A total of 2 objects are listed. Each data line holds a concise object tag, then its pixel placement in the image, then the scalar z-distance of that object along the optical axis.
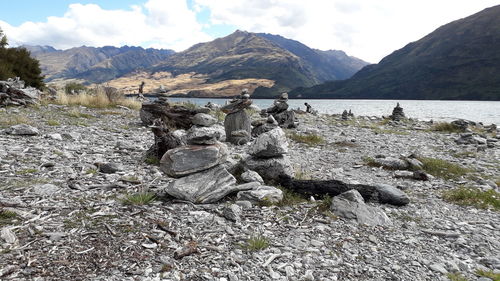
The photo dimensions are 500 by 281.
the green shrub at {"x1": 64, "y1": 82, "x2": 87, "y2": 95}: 42.92
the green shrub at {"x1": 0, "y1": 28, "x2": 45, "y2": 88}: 33.16
